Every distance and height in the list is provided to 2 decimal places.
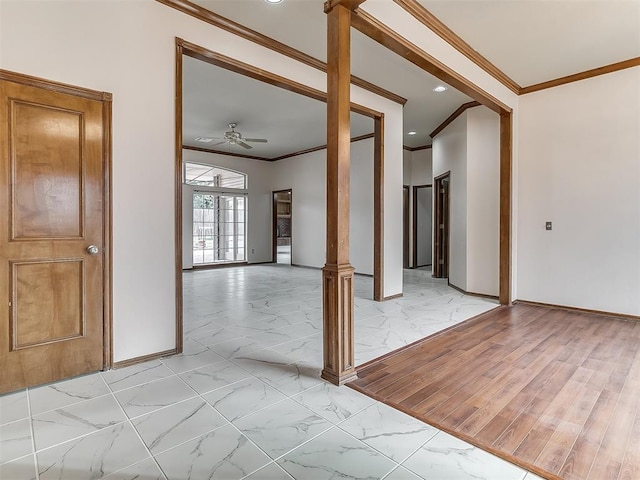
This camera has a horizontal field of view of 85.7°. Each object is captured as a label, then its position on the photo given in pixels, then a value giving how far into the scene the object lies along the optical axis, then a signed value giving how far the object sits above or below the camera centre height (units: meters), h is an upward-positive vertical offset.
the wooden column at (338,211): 2.47 +0.22
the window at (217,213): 8.93 +0.75
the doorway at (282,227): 10.26 +0.41
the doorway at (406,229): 8.91 +0.28
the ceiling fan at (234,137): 6.48 +1.96
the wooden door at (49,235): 2.24 +0.04
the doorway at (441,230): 7.01 +0.21
